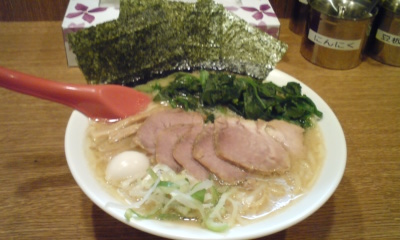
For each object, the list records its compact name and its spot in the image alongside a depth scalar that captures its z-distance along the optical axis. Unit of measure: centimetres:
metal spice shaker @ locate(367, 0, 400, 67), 46
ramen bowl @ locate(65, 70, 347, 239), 22
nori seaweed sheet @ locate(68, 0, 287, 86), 34
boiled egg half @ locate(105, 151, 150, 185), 26
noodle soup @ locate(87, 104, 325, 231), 24
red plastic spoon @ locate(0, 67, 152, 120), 28
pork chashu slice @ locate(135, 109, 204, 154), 29
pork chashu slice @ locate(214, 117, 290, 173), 27
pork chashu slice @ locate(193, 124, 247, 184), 27
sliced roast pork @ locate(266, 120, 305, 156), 29
